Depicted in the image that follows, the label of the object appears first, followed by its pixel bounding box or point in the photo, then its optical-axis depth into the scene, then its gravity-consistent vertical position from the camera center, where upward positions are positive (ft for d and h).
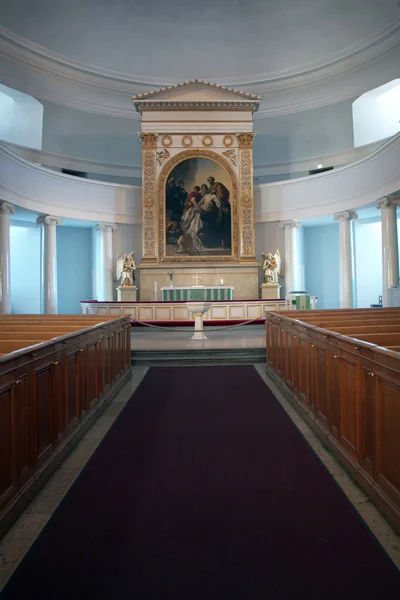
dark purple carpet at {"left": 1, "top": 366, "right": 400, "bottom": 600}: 6.25 -3.78
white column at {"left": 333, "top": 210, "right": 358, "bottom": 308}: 51.70 +5.57
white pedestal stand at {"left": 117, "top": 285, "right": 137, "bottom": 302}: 51.55 +1.69
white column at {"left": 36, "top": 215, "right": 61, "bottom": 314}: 50.90 +4.85
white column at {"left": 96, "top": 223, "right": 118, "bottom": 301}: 56.34 +5.98
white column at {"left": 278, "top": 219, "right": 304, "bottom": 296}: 55.98 +6.82
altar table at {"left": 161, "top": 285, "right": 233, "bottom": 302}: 47.71 +1.37
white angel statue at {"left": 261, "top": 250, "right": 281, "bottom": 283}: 52.03 +4.29
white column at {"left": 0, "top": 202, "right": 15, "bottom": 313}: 43.34 +4.91
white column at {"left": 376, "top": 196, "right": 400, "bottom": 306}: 43.75 +5.72
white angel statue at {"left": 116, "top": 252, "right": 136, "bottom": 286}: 52.16 +4.37
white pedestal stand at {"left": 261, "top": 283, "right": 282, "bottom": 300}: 50.06 +1.52
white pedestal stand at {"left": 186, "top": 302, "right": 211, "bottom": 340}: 31.65 -0.22
